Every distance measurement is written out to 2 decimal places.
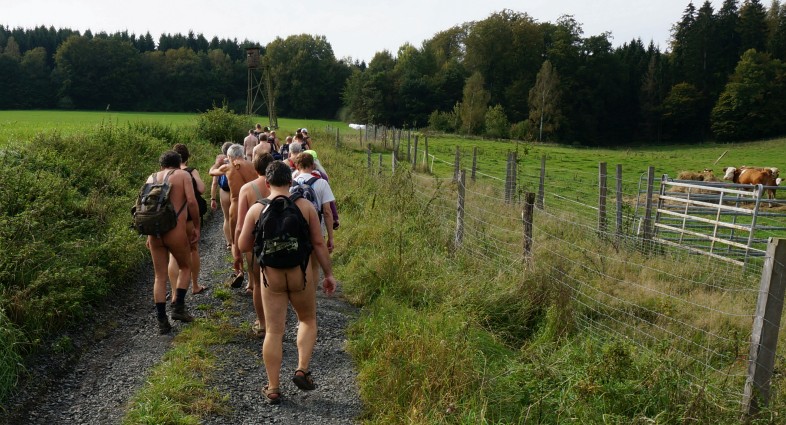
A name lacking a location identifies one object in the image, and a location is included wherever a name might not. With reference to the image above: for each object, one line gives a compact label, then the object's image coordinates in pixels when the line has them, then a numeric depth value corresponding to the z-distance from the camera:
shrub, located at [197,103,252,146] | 30.56
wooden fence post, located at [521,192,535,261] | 6.36
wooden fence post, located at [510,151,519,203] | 13.97
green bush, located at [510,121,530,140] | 58.77
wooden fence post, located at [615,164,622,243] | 11.20
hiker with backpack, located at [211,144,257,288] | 7.12
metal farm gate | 11.61
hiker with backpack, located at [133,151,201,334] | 5.83
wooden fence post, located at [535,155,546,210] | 13.57
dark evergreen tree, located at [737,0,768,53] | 71.00
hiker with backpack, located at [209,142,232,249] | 7.88
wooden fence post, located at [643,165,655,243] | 10.89
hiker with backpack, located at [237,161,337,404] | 4.28
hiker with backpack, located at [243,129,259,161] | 12.60
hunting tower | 39.72
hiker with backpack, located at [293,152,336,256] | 5.76
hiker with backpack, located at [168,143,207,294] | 6.51
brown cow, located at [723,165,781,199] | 20.89
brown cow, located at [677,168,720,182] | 20.80
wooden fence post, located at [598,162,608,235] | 10.30
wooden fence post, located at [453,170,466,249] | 8.13
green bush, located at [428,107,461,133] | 63.25
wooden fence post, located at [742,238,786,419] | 3.63
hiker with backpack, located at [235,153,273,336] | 5.25
